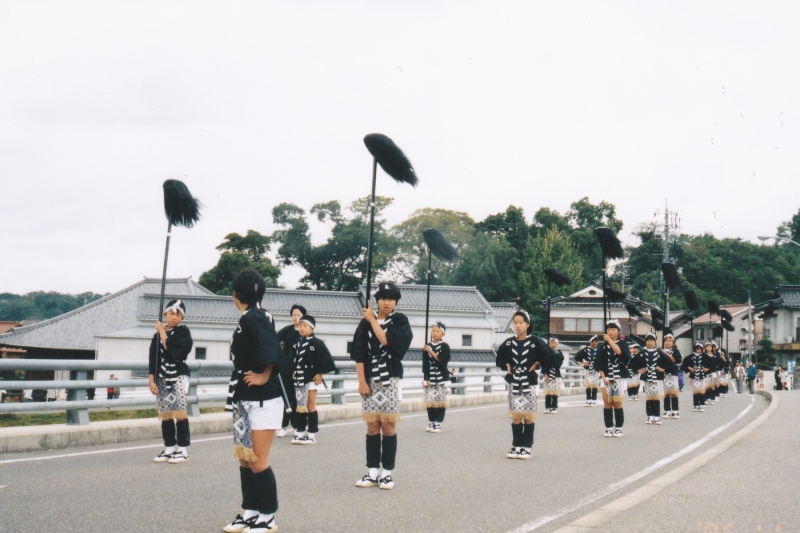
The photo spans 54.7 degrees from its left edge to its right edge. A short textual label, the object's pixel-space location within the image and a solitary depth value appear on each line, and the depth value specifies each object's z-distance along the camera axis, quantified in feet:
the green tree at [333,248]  217.15
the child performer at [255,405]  16.90
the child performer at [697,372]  68.74
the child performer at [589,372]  73.22
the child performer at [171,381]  27.99
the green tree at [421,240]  225.15
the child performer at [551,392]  63.21
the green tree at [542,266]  209.67
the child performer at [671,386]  57.06
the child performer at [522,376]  31.68
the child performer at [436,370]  44.73
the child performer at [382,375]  23.66
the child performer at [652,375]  51.37
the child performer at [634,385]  65.26
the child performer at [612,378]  41.60
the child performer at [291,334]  35.17
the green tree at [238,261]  188.34
